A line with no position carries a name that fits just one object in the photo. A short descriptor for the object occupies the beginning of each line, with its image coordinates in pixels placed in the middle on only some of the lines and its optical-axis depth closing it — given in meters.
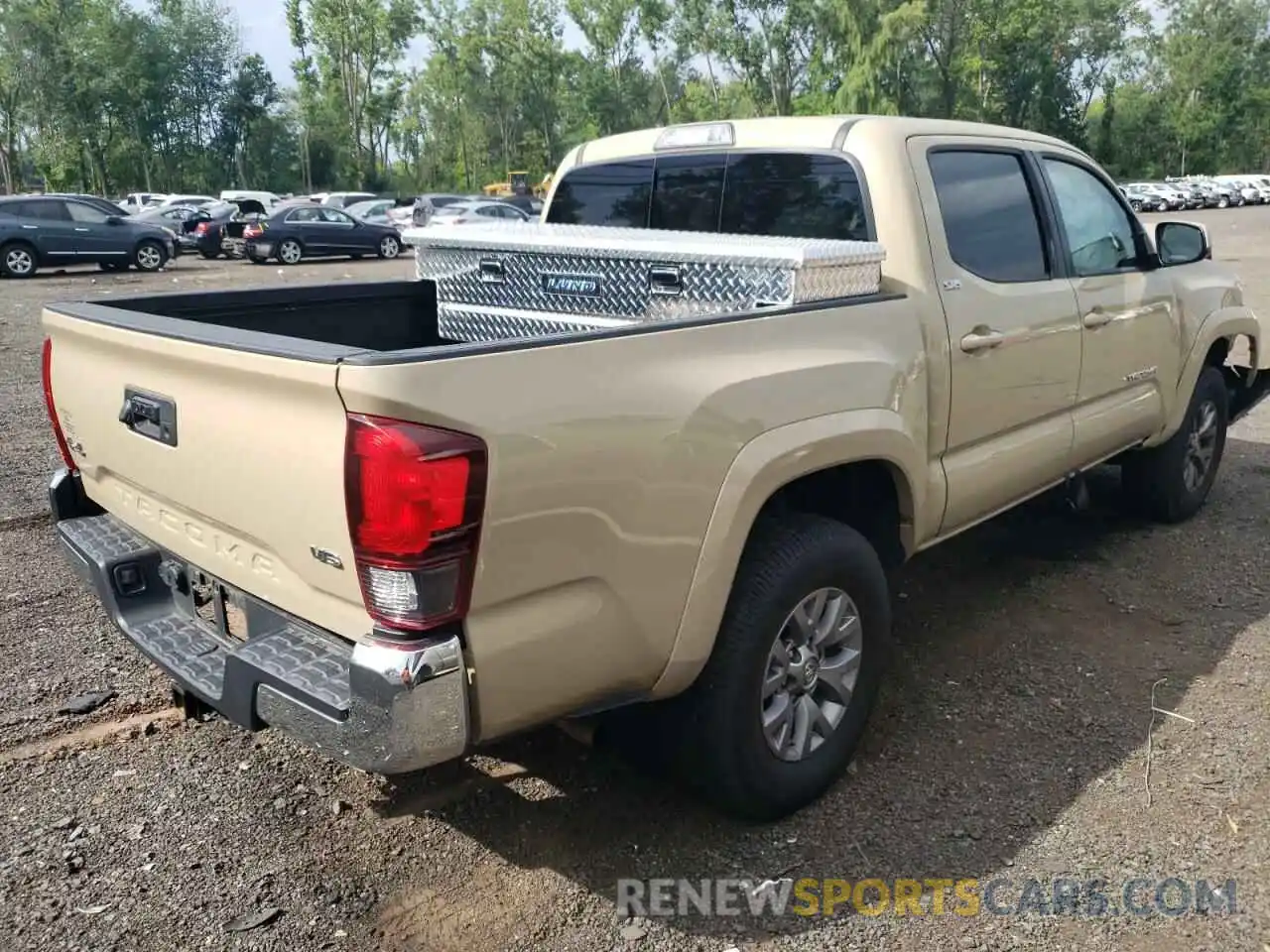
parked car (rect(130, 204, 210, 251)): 26.70
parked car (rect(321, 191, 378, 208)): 35.50
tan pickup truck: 2.27
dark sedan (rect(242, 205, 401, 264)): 23.84
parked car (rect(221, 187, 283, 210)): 36.72
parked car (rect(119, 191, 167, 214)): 38.32
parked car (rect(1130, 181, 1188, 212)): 50.84
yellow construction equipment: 60.40
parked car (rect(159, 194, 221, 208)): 33.19
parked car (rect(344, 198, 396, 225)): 29.37
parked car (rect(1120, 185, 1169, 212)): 50.16
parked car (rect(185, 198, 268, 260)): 24.75
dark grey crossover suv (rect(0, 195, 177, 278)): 20.42
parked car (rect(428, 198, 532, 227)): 26.89
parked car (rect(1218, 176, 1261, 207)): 53.50
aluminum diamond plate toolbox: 3.23
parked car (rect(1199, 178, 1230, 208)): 52.66
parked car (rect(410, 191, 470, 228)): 26.36
